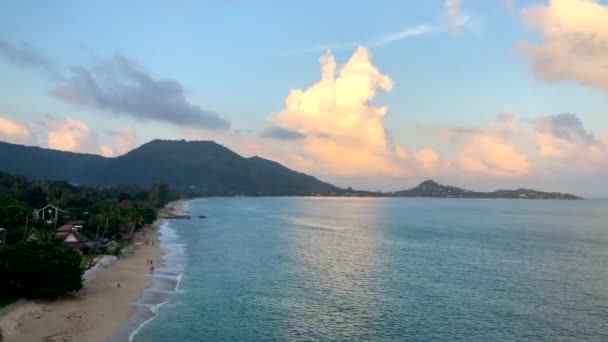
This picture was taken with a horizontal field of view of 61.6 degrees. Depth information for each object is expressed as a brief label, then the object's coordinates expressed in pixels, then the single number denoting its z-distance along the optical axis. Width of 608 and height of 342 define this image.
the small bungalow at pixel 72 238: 65.31
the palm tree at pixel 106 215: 78.37
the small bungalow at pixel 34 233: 59.87
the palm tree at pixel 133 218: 85.56
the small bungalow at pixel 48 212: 96.44
